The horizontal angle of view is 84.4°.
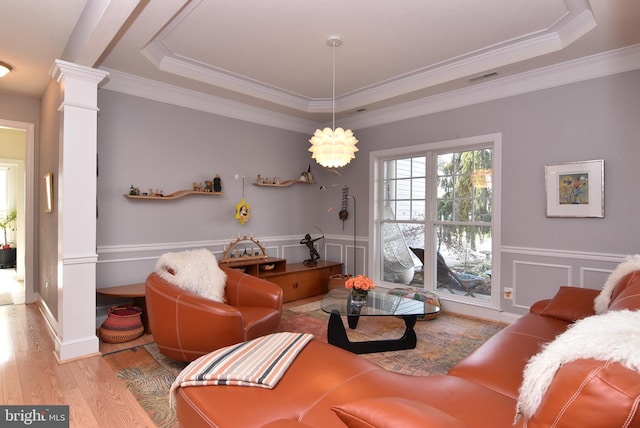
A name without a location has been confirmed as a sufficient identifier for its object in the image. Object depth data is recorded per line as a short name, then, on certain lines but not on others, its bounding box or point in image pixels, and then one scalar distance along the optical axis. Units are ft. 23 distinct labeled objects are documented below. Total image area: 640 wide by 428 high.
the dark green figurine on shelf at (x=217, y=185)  14.37
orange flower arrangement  10.04
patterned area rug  7.86
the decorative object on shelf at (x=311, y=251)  17.40
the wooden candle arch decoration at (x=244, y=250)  14.51
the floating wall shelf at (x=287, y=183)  16.23
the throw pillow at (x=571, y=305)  8.15
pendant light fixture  9.95
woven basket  10.66
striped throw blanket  5.15
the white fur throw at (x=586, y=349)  2.98
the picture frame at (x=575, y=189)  10.71
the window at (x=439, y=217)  13.47
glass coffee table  9.44
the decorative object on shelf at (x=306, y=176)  17.68
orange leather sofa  2.81
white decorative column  9.34
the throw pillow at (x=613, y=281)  7.47
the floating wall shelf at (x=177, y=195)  12.46
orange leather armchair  8.04
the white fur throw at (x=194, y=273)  9.23
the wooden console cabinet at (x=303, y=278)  15.26
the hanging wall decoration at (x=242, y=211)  15.16
